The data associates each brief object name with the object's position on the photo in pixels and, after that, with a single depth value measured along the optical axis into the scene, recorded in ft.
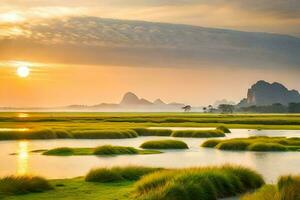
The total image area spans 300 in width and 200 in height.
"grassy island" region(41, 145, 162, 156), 170.50
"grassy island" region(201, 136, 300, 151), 191.52
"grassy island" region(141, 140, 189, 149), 197.67
